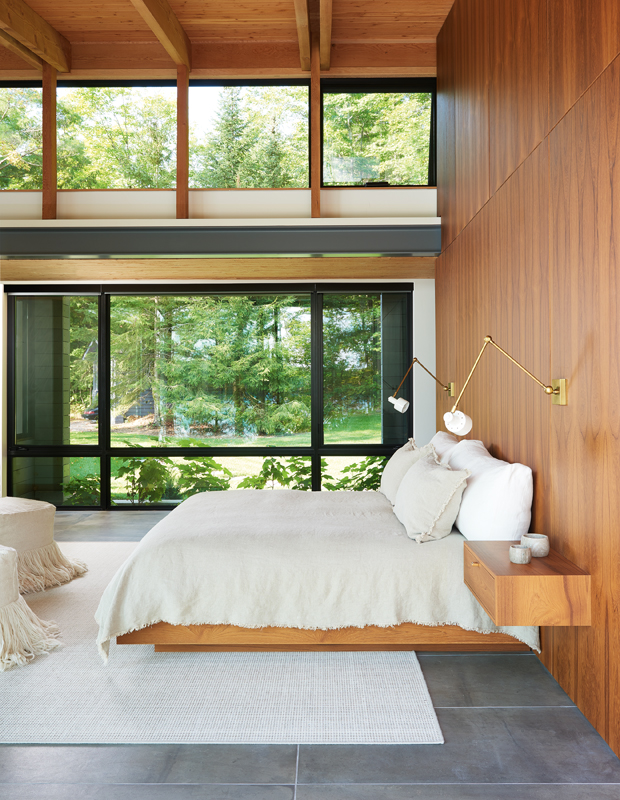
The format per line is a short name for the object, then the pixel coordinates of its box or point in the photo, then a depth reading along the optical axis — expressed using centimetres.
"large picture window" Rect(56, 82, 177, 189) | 528
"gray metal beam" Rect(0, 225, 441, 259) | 481
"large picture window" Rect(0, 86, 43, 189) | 532
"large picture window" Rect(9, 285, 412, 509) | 582
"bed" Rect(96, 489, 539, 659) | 261
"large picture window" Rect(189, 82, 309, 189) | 523
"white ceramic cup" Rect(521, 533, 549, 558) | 234
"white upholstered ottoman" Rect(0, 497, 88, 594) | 367
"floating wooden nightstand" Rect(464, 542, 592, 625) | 208
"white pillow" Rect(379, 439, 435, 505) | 364
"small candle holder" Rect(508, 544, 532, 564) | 222
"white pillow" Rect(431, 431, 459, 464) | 367
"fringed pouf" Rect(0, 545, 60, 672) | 269
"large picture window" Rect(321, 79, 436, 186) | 524
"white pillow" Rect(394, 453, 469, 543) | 277
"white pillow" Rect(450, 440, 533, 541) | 258
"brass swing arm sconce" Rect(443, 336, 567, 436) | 241
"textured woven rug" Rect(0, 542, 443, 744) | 214
